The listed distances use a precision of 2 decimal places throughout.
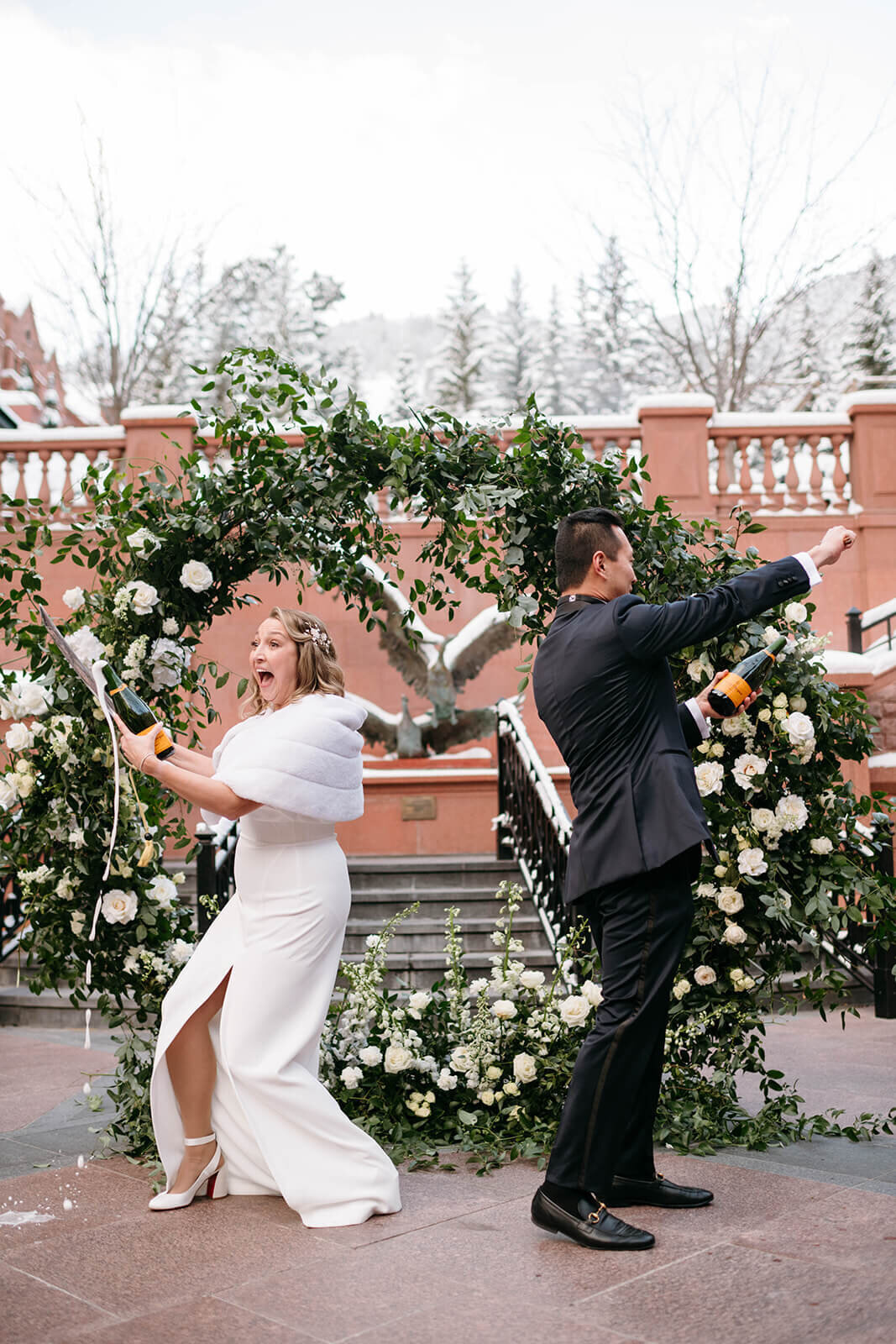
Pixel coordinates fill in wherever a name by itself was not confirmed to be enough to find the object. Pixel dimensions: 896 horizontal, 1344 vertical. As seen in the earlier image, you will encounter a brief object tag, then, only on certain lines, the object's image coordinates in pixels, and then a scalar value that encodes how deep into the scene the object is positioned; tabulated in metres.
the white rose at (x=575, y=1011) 4.53
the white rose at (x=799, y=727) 4.54
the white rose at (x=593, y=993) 4.67
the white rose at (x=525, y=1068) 4.62
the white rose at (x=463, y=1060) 4.73
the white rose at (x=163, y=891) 4.81
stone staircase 8.42
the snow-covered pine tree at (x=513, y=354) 48.47
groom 3.47
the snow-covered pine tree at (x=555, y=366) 45.96
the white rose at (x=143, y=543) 5.05
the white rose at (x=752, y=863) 4.57
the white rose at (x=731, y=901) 4.61
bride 3.72
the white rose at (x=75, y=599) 5.14
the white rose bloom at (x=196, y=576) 5.05
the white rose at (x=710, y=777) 4.64
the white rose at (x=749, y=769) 4.64
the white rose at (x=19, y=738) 4.80
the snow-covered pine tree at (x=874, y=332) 30.48
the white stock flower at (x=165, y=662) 5.11
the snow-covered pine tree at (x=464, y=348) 43.66
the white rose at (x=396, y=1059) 4.72
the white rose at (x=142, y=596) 5.01
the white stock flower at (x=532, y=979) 4.79
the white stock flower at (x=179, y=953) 4.76
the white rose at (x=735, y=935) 4.57
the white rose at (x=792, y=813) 4.61
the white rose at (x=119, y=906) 4.68
